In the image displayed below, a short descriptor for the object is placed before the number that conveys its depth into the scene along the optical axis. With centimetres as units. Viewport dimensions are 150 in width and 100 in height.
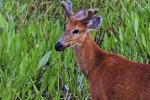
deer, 1102
